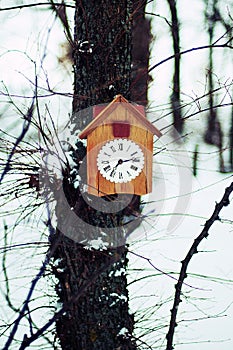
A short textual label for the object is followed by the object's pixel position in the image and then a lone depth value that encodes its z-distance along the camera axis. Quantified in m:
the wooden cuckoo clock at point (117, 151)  2.06
